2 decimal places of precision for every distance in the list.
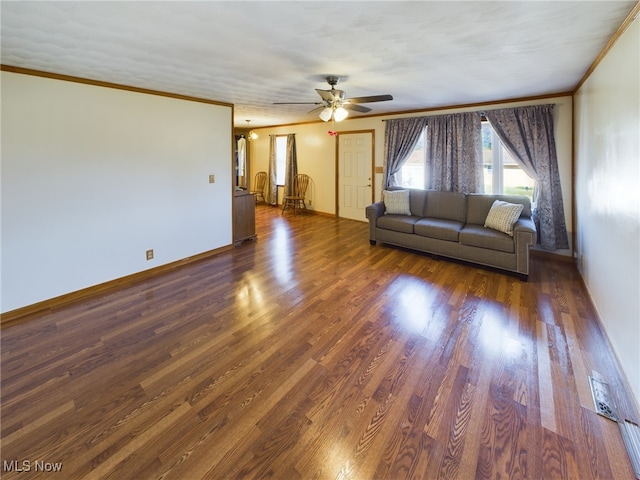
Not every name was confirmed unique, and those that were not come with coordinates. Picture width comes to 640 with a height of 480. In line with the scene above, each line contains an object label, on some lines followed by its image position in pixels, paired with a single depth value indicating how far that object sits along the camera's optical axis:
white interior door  6.40
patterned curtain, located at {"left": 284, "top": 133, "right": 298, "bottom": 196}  7.77
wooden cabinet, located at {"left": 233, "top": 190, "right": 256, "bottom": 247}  5.02
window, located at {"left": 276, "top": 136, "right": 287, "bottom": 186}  8.16
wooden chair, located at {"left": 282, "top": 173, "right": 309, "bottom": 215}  7.72
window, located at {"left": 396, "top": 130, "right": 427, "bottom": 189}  5.53
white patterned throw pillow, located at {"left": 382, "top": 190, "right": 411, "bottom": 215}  4.94
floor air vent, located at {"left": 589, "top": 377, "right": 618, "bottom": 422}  1.70
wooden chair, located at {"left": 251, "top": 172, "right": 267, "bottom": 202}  8.98
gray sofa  3.64
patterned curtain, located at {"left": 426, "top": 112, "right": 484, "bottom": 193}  4.77
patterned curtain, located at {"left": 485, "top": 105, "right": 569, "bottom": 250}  4.11
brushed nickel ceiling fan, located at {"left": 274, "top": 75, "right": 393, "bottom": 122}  3.21
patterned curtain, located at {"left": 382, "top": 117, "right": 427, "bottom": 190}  5.43
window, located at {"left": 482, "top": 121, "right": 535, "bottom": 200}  4.54
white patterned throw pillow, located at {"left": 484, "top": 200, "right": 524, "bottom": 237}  3.76
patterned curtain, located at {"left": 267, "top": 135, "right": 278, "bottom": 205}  8.33
